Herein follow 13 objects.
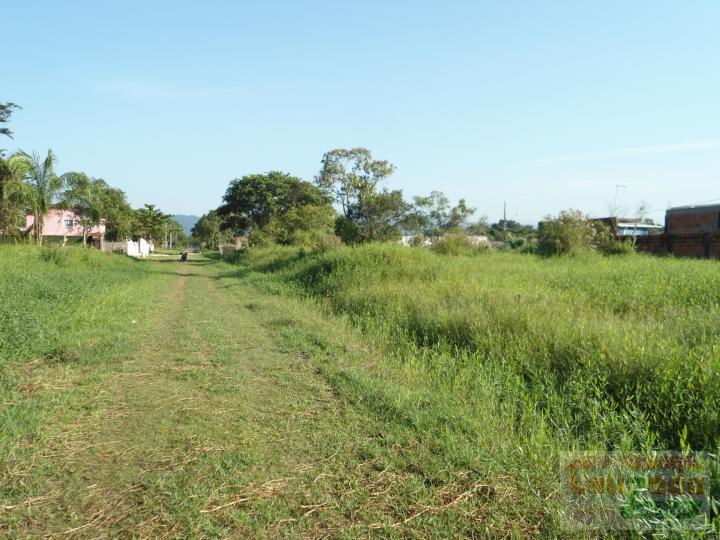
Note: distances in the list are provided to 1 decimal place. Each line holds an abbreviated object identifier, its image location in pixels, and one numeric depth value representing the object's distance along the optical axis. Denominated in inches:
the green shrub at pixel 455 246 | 807.1
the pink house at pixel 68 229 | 1876.2
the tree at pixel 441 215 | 1642.2
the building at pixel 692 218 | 1149.3
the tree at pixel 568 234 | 724.0
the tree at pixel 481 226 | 2119.6
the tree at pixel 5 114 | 1033.5
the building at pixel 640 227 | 1464.1
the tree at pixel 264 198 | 1795.0
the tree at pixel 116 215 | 1787.2
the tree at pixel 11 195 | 912.9
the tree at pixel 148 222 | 2233.0
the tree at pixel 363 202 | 1149.1
